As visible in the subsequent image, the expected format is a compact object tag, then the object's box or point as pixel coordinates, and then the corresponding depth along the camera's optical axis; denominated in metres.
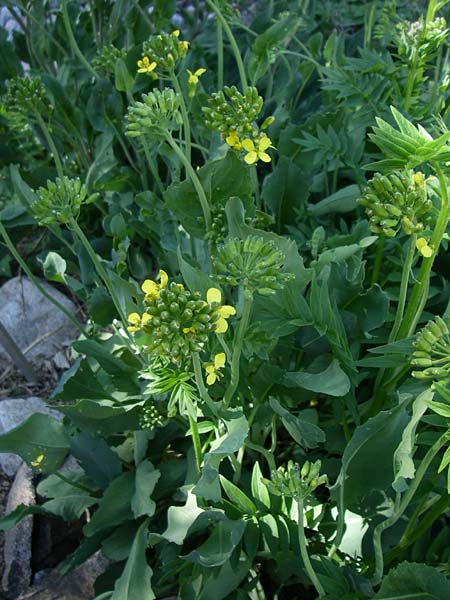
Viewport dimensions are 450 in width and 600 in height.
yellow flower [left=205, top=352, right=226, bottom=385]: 0.30
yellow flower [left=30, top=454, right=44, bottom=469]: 0.44
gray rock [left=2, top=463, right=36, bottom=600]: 0.48
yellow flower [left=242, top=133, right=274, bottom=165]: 0.35
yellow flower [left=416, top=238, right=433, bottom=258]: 0.28
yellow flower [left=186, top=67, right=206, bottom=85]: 0.42
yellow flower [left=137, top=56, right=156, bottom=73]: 0.39
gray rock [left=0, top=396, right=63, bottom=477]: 0.54
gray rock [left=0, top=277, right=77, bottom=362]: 0.63
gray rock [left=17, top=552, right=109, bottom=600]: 0.46
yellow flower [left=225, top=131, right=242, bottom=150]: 0.36
